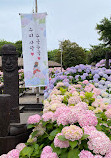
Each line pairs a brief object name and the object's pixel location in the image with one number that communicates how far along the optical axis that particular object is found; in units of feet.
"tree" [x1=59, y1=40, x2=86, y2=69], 101.14
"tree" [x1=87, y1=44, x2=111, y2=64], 51.29
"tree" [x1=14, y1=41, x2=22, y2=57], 133.69
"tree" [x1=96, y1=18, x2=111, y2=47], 51.65
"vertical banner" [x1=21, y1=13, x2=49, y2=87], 15.88
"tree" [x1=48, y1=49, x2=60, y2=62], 163.45
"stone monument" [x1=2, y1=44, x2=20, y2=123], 12.24
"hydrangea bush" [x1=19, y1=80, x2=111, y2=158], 3.52
